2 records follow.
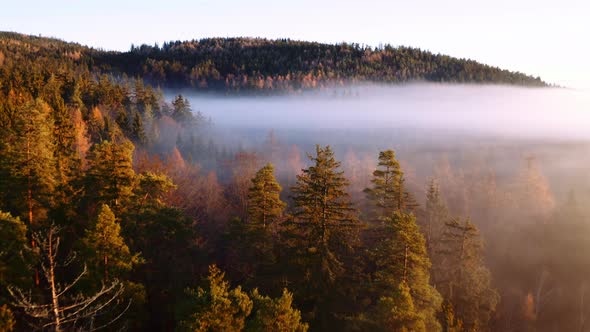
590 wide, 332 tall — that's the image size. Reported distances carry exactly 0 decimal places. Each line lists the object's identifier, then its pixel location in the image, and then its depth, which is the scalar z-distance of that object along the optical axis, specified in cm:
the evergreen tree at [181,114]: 9854
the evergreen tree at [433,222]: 3734
